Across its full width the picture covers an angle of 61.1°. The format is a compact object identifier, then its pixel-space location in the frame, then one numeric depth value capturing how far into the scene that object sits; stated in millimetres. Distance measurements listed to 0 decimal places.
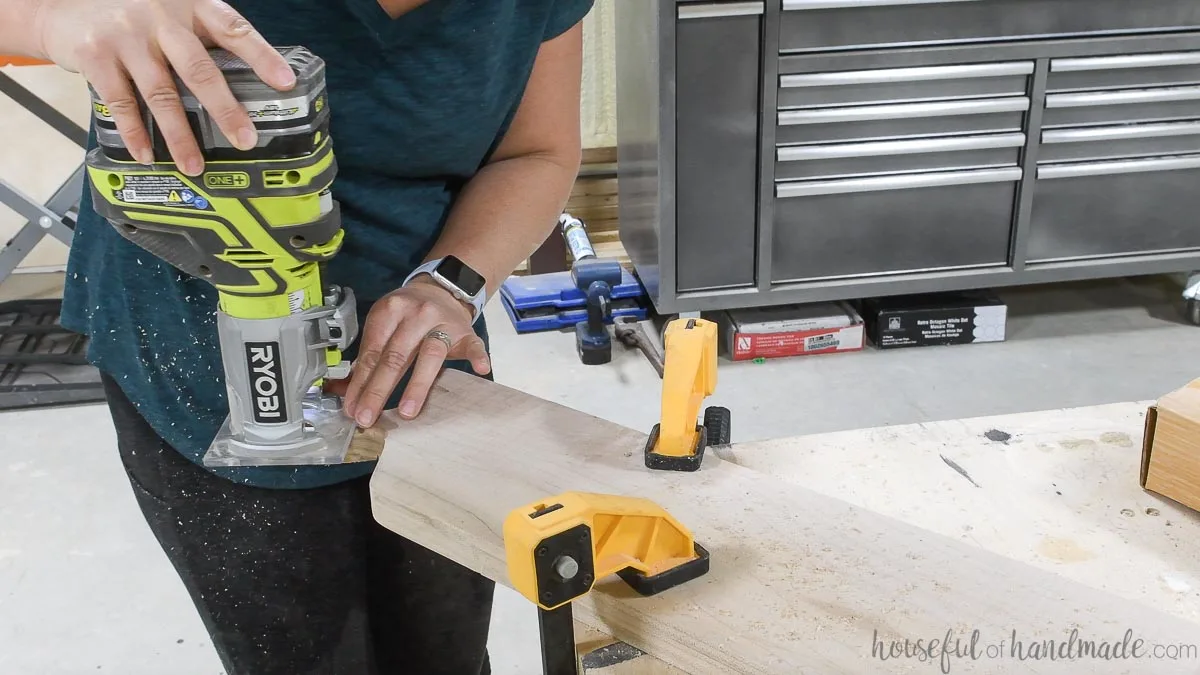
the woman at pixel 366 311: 906
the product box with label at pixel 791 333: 2848
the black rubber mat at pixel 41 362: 2668
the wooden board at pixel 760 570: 670
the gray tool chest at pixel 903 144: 2535
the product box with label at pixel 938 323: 2875
